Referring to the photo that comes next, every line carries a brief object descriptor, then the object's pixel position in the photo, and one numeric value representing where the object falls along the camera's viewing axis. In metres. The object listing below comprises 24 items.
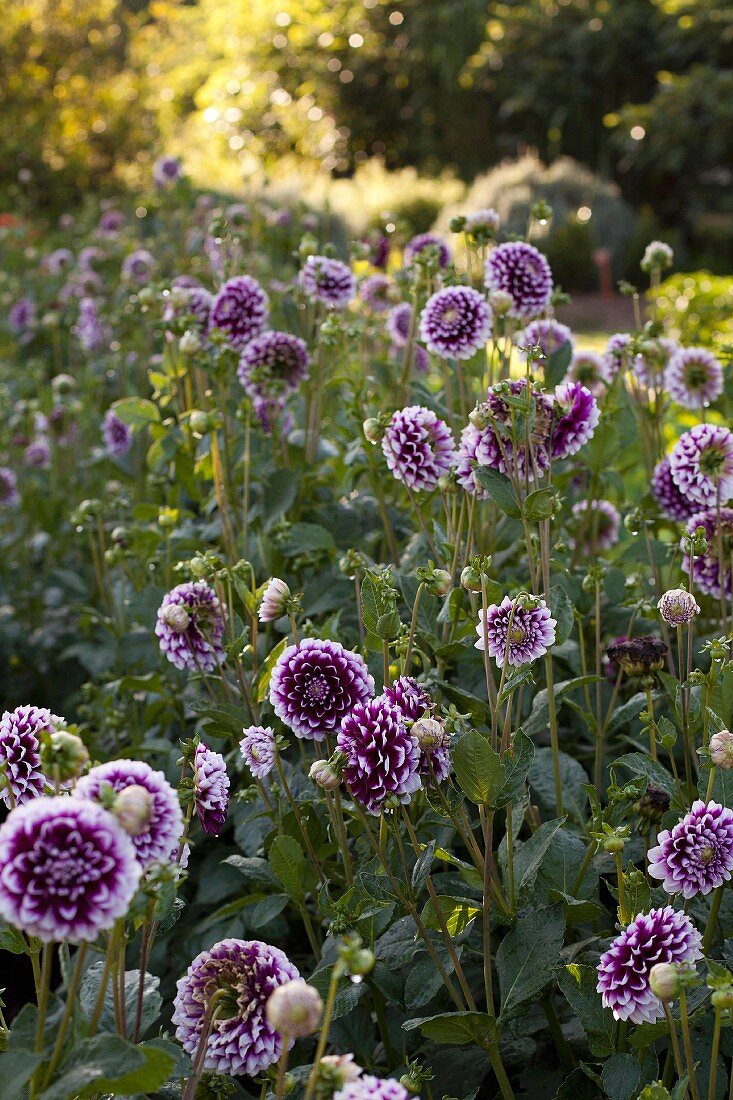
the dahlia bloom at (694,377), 2.84
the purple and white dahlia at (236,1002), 1.96
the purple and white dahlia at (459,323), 2.56
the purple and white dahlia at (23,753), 2.02
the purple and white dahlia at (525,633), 2.13
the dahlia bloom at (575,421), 2.34
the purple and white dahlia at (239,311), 2.85
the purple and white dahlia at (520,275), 2.67
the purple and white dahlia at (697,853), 2.06
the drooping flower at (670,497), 2.71
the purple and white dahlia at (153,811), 1.88
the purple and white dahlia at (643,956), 1.99
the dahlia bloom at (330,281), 2.90
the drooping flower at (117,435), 3.64
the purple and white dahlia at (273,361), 2.82
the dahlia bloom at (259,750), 2.20
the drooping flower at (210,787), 2.08
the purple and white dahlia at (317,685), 2.12
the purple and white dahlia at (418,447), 2.34
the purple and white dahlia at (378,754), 2.03
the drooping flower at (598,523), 2.87
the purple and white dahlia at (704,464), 2.40
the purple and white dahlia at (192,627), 2.36
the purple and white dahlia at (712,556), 2.50
